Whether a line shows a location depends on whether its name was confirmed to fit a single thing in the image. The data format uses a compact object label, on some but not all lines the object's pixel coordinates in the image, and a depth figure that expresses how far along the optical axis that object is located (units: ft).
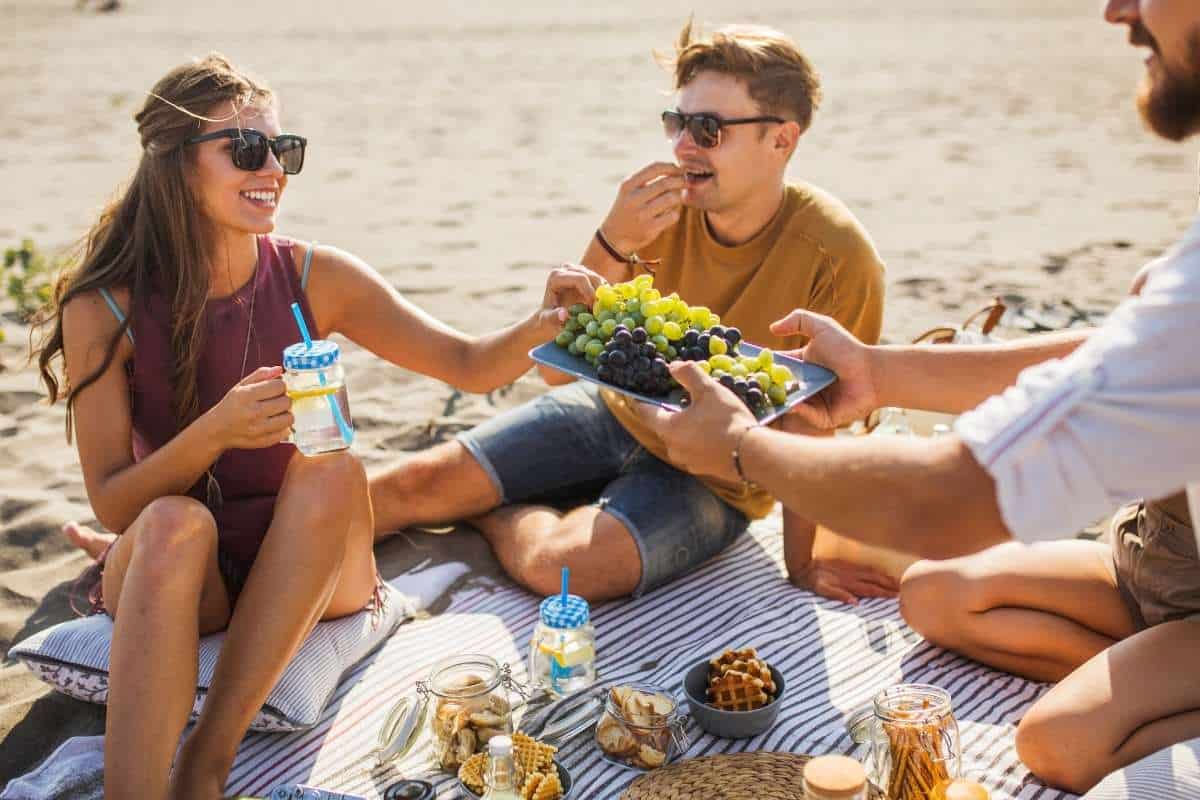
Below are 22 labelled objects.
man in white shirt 6.93
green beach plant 22.09
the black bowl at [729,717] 11.27
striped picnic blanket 11.15
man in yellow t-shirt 14.07
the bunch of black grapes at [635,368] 10.69
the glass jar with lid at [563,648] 12.14
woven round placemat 10.23
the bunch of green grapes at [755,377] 10.33
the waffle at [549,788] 10.16
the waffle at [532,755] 10.43
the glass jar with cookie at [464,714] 10.93
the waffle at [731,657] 11.84
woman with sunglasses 9.97
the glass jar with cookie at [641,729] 10.93
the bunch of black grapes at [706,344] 11.40
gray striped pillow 11.39
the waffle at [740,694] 11.39
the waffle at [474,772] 10.32
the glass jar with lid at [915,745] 9.79
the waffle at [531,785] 10.19
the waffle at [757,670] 11.58
